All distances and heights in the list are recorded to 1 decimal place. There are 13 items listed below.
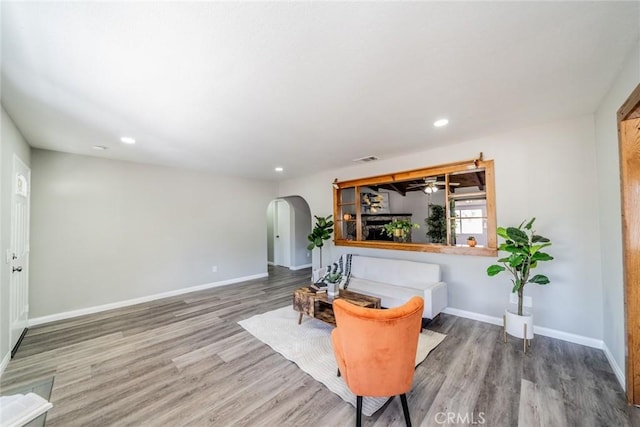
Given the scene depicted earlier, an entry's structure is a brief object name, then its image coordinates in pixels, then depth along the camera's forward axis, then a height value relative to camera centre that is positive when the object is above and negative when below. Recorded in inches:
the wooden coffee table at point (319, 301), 120.6 -43.3
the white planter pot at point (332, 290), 131.7 -39.3
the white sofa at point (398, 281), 129.0 -40.6
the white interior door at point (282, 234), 301.7 -18.7
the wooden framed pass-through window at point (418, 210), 137.3 +8.8
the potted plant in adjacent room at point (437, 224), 262.4 -7.4
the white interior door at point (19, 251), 107.3 -13.7
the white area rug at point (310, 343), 82.1 -58.3
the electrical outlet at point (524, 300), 120.1 -42.9
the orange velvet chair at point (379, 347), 59.9 -33.4
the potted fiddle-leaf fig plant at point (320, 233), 207.9 -12.0
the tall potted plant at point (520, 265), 101.8 -21.5
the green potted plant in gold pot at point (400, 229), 189.2 -8.9
